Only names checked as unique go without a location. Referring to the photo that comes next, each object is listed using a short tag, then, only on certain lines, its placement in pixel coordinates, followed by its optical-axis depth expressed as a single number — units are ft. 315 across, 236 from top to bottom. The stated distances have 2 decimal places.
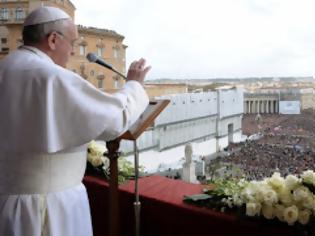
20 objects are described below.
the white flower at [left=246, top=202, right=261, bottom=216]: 4.56
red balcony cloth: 4.92
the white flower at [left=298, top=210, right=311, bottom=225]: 4.31
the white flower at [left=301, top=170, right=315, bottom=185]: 4.48
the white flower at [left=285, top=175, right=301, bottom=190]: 4.57
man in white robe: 3.67
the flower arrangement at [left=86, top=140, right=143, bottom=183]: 7.23
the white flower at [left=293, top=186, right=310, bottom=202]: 4.39
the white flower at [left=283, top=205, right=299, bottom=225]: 4.33
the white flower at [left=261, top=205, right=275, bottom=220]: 4.51
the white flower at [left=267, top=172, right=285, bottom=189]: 4.66
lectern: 4.40
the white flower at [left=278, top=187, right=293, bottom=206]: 4.48
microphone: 4.47
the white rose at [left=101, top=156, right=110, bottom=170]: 7.38
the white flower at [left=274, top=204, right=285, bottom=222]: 4.45
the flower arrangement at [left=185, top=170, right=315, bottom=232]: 4.35
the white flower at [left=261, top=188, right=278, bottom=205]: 4.48
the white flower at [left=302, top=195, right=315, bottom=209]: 4.34
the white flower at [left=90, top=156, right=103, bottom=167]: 7.39
